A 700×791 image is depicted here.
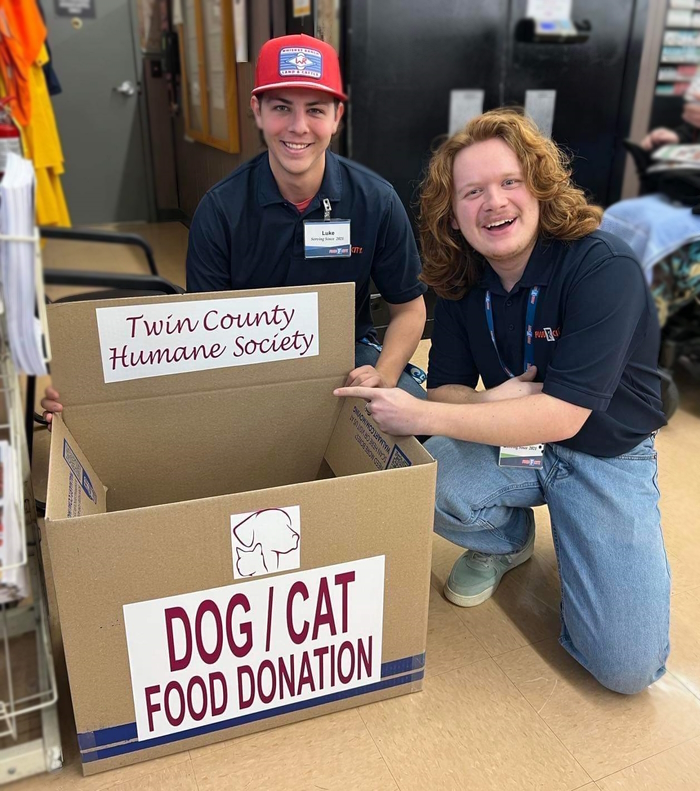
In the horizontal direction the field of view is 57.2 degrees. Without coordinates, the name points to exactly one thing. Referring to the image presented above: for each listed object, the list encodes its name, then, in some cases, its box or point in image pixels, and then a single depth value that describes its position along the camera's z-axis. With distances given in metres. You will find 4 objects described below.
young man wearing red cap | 1.22
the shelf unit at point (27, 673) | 0.78
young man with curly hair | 0.99
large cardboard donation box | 0.80
